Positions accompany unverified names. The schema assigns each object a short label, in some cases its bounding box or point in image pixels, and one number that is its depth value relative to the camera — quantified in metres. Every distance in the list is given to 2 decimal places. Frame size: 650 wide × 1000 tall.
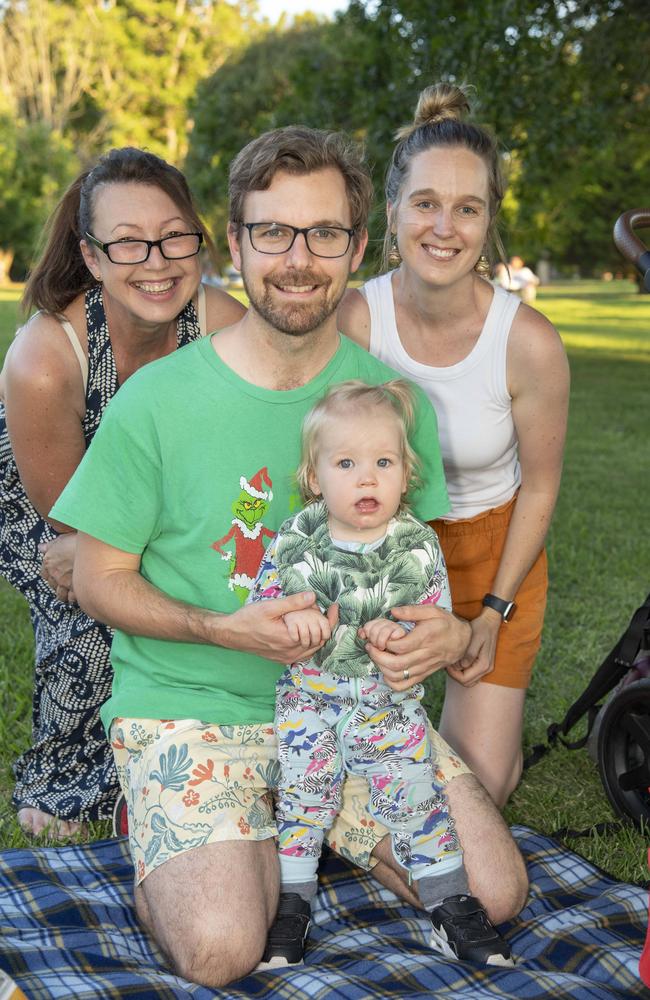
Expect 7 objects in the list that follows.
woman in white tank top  3.24
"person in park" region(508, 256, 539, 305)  30.70
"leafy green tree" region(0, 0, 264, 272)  50.31
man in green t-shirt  2.74
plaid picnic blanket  2.49
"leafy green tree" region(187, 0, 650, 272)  11.10
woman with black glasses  3.21
